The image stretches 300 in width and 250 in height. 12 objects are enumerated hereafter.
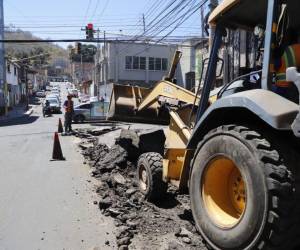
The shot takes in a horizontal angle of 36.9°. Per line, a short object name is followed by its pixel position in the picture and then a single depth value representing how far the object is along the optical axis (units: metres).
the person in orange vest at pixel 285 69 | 3.79
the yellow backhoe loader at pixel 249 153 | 3.46
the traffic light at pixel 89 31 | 28.86
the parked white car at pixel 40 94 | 97.31
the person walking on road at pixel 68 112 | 22.50
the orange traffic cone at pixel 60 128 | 23.78
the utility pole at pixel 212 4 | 13.88
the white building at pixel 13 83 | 60.06
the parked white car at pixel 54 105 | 48.25
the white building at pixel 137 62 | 63.14
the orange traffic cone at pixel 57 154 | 13.90
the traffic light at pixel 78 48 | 32.08
